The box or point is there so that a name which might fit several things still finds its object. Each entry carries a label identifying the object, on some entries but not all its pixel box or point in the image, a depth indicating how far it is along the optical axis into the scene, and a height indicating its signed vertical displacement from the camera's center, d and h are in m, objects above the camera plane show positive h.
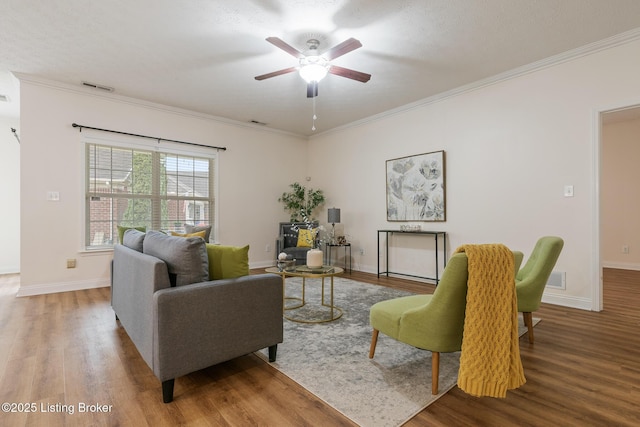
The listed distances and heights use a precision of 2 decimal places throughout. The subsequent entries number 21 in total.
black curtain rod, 4.41 +1.23
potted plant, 6.67 +0.27
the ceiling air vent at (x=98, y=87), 4.32 +1.78
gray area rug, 1.71 -1.03
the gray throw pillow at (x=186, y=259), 1.92 -0.27
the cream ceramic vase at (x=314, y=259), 3.25 -0.45
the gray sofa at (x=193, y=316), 1.72 -0.61
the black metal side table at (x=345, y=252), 6.02 -0.75
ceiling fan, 3.05 +1.48
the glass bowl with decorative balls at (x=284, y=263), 3.18 -0.49
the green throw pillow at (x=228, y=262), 2.10 -0.32
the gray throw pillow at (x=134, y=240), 2.58 -0.21
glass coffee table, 3.04 -0.58
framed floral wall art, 4.76 +0.42
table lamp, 5.79 -0.02
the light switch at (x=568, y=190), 3.54 +0.26
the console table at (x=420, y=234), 4.66 -0.37
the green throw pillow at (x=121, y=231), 3.93 -0.20
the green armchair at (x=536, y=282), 2.46 -0.53
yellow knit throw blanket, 1.60 -0.59
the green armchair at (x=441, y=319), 1.70 -0.60
